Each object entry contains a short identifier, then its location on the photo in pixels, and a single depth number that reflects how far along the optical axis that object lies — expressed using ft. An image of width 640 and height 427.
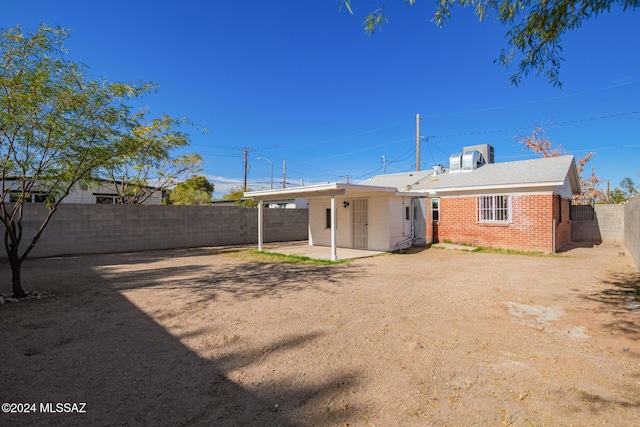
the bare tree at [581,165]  78.12
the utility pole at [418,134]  70.23
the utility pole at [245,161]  107.99
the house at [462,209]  38.11
